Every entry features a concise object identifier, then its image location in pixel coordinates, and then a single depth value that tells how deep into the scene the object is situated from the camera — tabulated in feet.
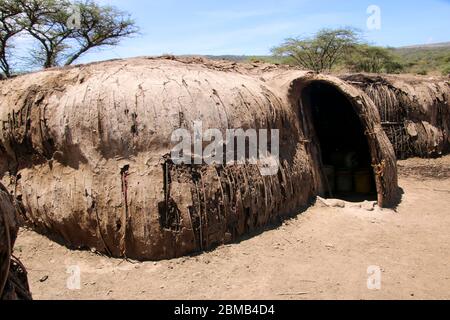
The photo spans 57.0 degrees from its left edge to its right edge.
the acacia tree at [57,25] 55.67
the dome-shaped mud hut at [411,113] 41.82
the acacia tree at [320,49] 78.05
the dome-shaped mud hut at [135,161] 18.81
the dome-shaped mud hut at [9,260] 8.94
